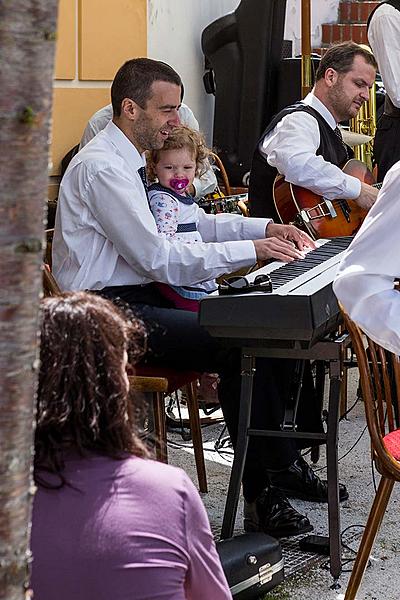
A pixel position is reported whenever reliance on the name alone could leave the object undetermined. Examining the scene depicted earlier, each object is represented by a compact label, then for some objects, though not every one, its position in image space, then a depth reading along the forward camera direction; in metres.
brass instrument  11.03
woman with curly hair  2.61
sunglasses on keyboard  5.37
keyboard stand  5.61
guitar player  8.14
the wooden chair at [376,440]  4.90
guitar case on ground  5.26
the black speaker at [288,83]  13.03
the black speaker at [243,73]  13.18
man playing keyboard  6.38
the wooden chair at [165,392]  5.97
